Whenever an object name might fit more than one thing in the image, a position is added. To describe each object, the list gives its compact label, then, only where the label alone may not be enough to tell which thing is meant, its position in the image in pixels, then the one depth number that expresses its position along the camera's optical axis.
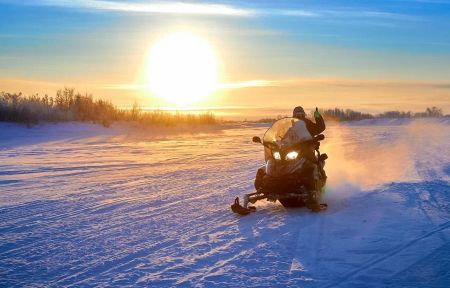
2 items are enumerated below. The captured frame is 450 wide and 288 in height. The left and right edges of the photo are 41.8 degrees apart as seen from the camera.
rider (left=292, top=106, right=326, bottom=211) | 10.70
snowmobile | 10.66
